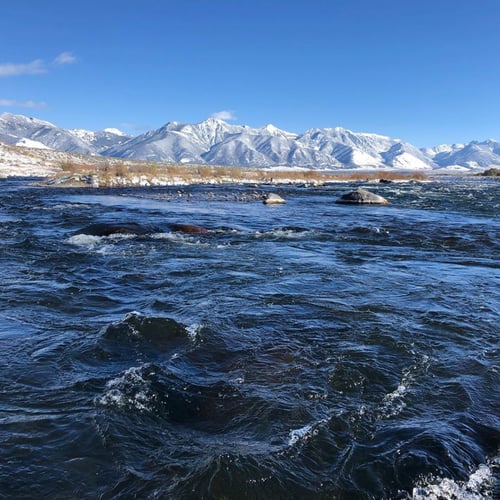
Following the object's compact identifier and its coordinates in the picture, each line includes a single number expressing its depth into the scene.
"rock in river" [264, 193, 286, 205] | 37.75
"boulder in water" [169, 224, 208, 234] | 19.92
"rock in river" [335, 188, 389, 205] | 37.84
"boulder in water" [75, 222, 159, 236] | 19.08
